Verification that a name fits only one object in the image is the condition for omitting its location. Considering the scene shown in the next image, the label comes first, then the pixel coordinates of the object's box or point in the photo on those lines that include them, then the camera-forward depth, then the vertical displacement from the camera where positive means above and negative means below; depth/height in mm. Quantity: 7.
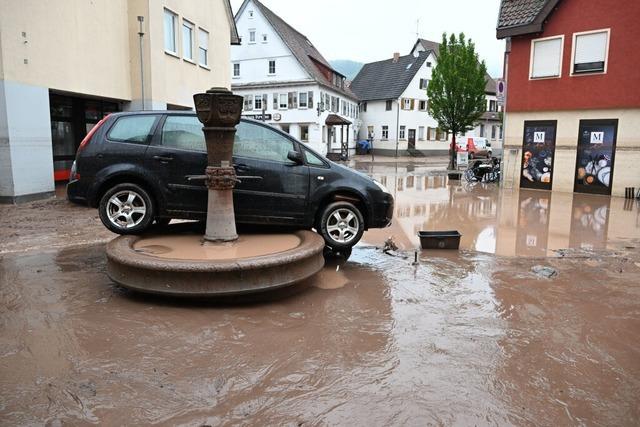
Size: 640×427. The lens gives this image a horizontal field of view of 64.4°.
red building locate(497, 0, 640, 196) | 17344 +1804
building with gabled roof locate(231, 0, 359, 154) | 44250 +5150
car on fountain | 6766 -590
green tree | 28047 +3075
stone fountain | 5301 -1336
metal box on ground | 8664 -1673
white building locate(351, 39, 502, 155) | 53594 +3453
